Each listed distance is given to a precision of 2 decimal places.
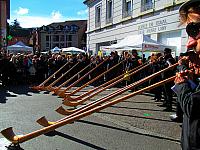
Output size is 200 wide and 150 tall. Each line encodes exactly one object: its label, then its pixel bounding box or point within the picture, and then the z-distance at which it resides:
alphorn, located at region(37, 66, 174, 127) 3.74
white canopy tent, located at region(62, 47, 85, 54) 18.54
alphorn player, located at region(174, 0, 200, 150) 1.46
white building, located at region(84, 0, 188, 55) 11.66
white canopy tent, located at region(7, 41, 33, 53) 18.44
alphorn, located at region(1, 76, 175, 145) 3.34
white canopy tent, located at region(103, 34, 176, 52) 9.32
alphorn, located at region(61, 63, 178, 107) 3.96
